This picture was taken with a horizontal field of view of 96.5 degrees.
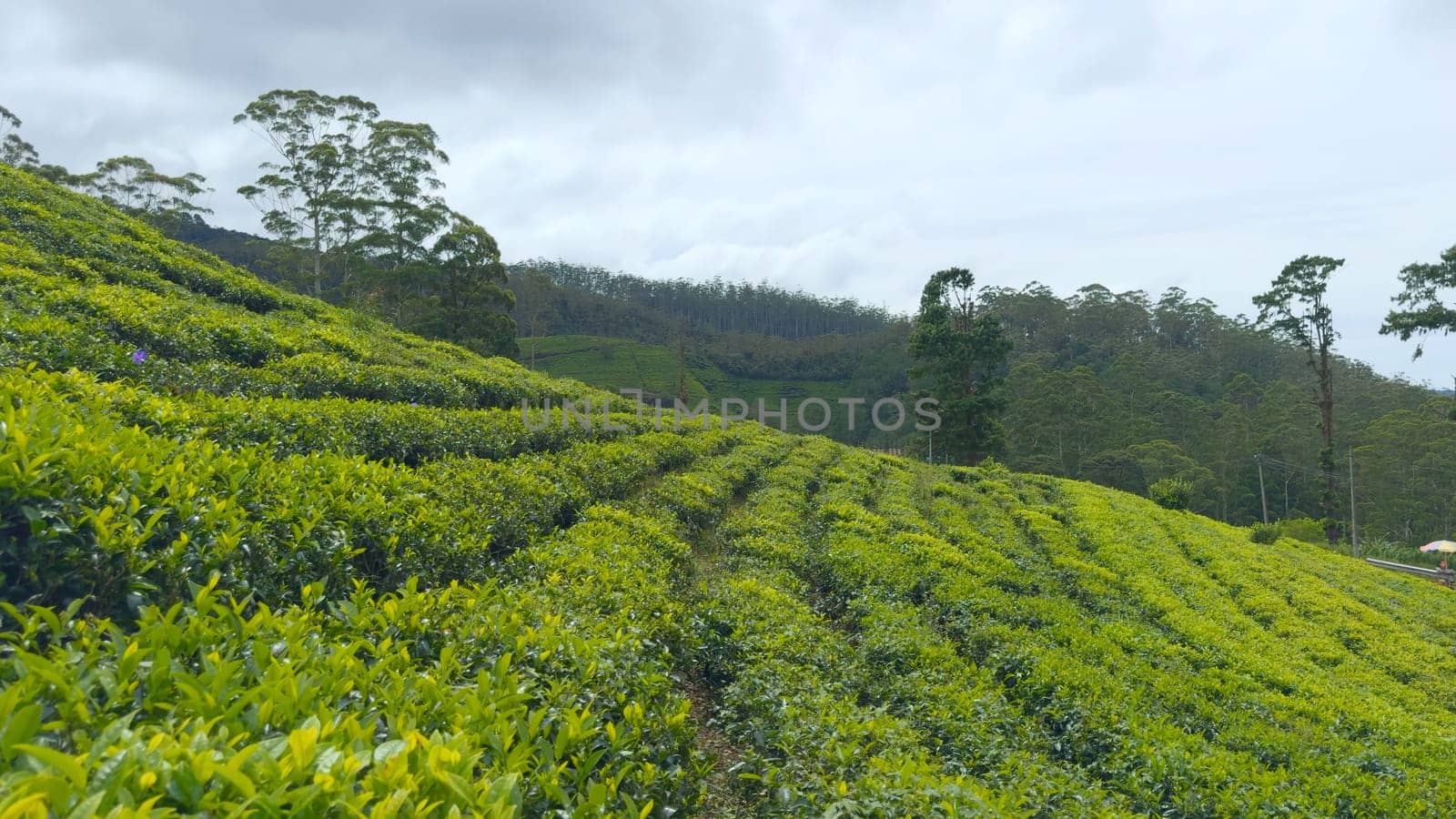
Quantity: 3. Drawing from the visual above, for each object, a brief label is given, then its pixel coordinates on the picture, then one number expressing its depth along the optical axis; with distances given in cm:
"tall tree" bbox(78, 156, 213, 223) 3759
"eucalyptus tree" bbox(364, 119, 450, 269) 3117
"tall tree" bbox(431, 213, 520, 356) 2842
